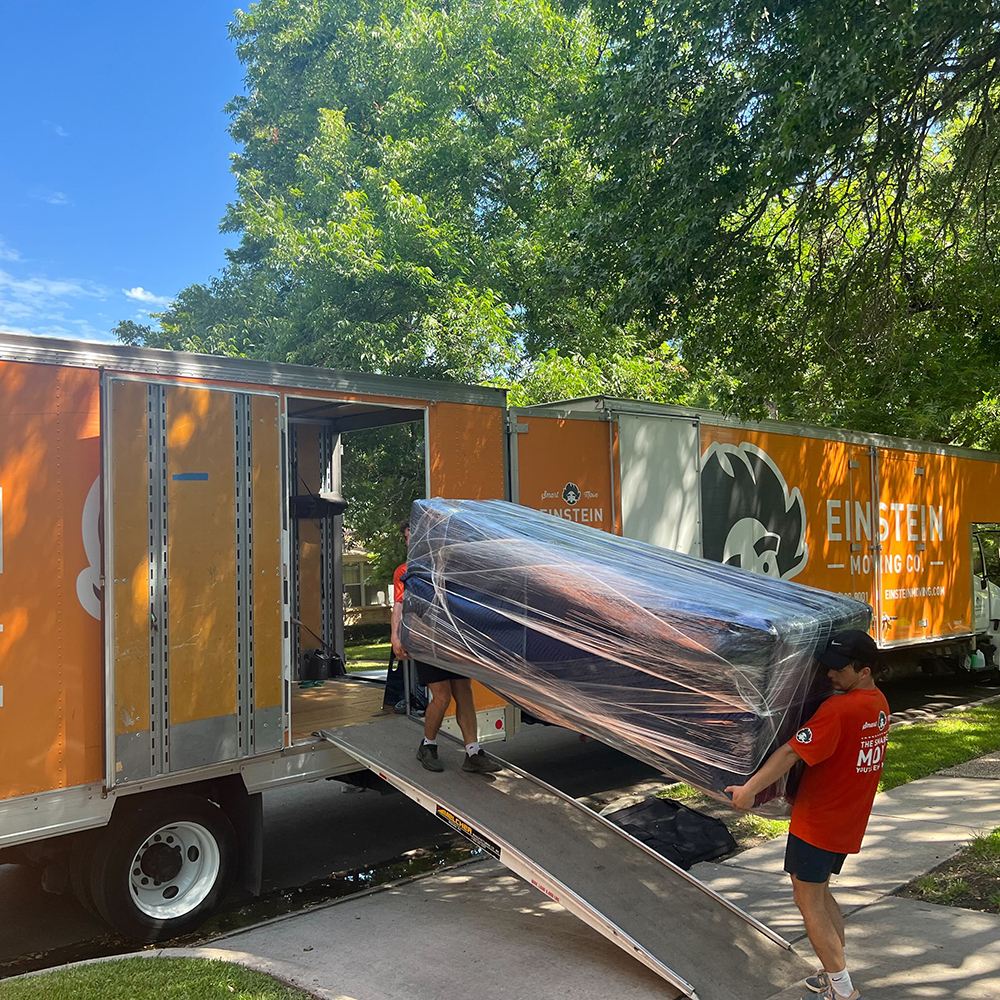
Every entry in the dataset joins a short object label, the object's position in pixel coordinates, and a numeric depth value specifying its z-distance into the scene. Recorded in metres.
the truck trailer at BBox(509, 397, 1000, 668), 7.70
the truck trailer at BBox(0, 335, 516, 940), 4.62
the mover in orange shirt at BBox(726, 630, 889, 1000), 3.58
